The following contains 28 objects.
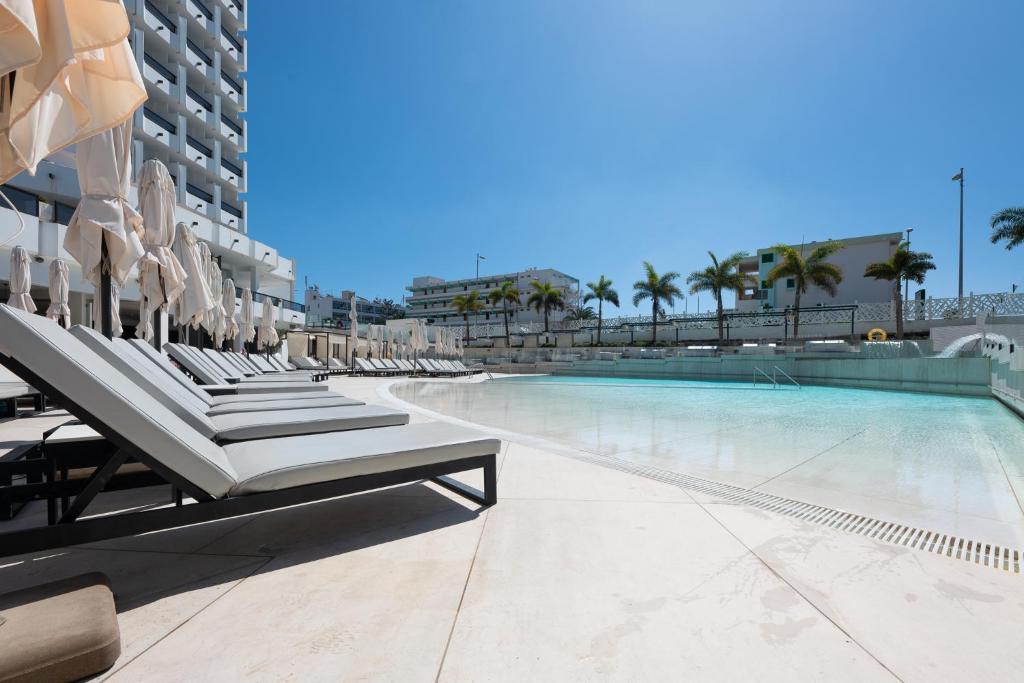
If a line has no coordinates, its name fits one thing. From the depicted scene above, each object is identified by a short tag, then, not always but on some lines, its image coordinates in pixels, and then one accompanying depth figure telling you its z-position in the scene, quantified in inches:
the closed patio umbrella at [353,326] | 815.7
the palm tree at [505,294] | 1721.2
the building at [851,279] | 1348.4
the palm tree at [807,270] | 1098.7
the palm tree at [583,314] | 2483.8
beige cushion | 40.8
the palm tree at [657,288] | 1398.9
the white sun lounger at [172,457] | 56.2
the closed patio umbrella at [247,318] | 570.4
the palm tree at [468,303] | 1849.2
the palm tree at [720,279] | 1234.0
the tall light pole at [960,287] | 956.0
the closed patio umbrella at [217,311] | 394.0
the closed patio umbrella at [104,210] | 167.2
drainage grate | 85.0
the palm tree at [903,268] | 1000.9
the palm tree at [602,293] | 1550.2
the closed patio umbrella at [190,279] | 286.4
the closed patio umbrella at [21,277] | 362.3
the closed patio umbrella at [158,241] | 219.5
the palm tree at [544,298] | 1692.9
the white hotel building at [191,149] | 623.8
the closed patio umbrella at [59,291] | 378.3
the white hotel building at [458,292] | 2798.2
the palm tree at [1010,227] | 784.1
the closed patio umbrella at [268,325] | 622.2
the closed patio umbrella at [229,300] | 446.6
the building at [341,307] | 3563.0
